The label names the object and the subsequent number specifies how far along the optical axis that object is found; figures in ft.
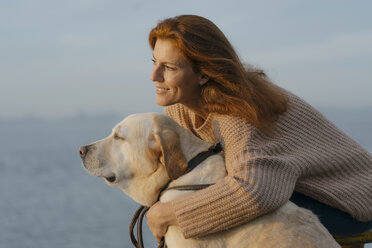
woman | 9.70
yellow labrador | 9.15
